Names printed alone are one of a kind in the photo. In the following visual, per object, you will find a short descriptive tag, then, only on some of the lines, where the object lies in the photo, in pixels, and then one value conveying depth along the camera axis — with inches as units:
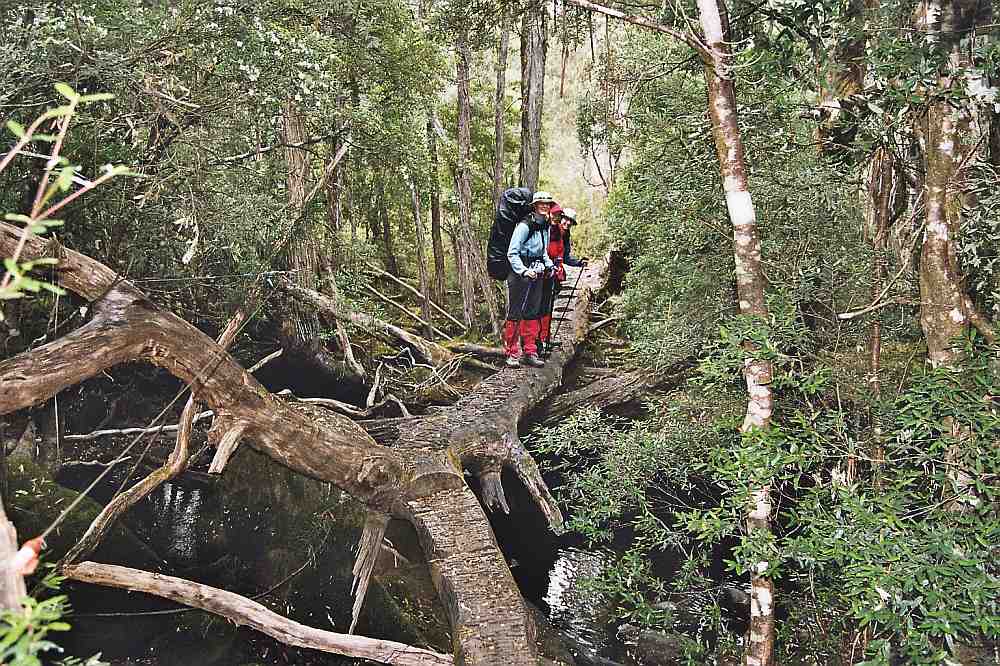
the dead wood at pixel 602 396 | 368.2
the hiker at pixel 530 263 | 334.3
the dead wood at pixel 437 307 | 523.7
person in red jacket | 346.9
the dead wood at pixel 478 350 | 418.0
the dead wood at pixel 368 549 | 228.7
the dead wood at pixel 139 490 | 172.1
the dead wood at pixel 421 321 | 476.0
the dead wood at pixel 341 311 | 348.5
